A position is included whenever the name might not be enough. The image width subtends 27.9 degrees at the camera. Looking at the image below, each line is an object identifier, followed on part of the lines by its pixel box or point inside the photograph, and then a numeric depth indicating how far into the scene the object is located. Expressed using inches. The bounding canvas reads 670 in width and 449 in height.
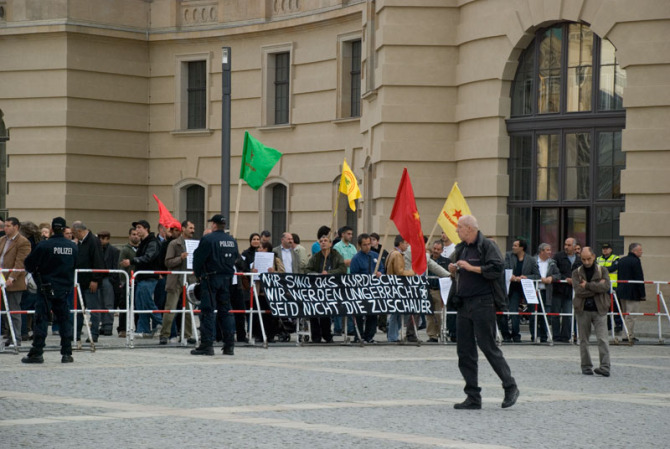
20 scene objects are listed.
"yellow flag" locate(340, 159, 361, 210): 1075.3
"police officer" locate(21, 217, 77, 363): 669.3
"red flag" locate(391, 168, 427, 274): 866.8
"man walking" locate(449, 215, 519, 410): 523.2
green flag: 1028.5
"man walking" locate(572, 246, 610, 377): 694.5
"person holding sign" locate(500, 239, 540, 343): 904.3
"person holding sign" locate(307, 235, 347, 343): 853.8
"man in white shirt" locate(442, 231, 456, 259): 974.4
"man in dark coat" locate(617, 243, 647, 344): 918.4
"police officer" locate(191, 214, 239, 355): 743.1
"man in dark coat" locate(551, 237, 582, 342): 916.6
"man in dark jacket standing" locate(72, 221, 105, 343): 818.2
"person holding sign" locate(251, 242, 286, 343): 844.6
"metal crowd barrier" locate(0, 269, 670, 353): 760.3
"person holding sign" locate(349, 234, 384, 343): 861.8
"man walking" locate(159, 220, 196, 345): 826.8
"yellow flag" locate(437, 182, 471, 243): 949.2
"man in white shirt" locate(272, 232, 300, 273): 890.1
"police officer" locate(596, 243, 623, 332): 944.9
